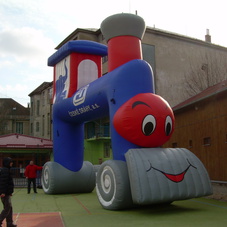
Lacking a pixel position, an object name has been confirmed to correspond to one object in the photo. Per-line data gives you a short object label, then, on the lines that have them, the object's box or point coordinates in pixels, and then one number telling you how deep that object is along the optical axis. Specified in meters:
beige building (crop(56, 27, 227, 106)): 28.34
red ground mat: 7.79
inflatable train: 8.65
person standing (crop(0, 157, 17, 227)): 7.16
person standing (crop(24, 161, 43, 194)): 15.25
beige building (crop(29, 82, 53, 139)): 43.16
